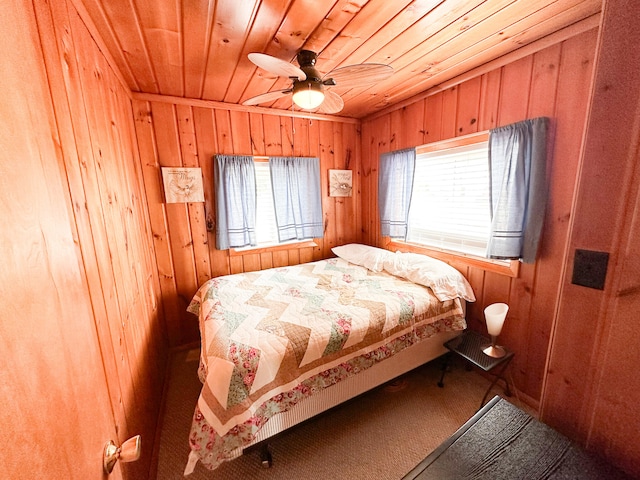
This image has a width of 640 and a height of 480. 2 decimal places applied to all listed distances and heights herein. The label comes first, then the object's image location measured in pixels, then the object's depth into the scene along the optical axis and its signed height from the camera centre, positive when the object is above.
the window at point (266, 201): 2.56 -0.04
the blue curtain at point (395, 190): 2.60 +0.05
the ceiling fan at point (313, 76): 1.44 +0.71
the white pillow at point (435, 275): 2.01 -0.67
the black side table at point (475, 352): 1.70 -1.13
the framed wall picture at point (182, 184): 2.39 +0.14
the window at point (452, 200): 2.04 -0.06
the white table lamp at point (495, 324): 1.64 -0.83
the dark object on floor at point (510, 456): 0.82 -0.89
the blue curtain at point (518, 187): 1.63 +0.03
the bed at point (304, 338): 1.26 -0.84
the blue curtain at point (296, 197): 2.80 +0.00
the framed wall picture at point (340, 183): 3.16 +0.15
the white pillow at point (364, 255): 2.57 -0.64
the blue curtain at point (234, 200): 2.53 -0.02
